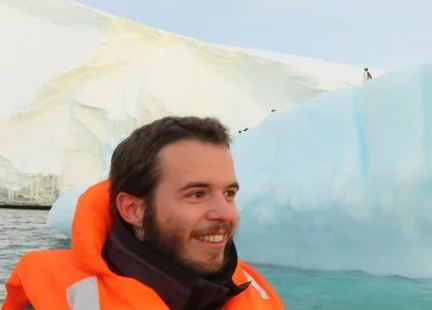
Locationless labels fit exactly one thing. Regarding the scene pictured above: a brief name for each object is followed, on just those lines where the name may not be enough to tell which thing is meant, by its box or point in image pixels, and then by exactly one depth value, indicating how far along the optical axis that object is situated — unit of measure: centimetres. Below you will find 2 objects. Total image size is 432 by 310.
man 108
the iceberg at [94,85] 1967
